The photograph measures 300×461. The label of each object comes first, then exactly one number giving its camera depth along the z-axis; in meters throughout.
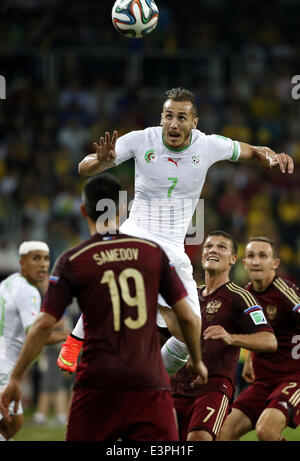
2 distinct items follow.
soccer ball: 14.91
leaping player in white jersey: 13.30
